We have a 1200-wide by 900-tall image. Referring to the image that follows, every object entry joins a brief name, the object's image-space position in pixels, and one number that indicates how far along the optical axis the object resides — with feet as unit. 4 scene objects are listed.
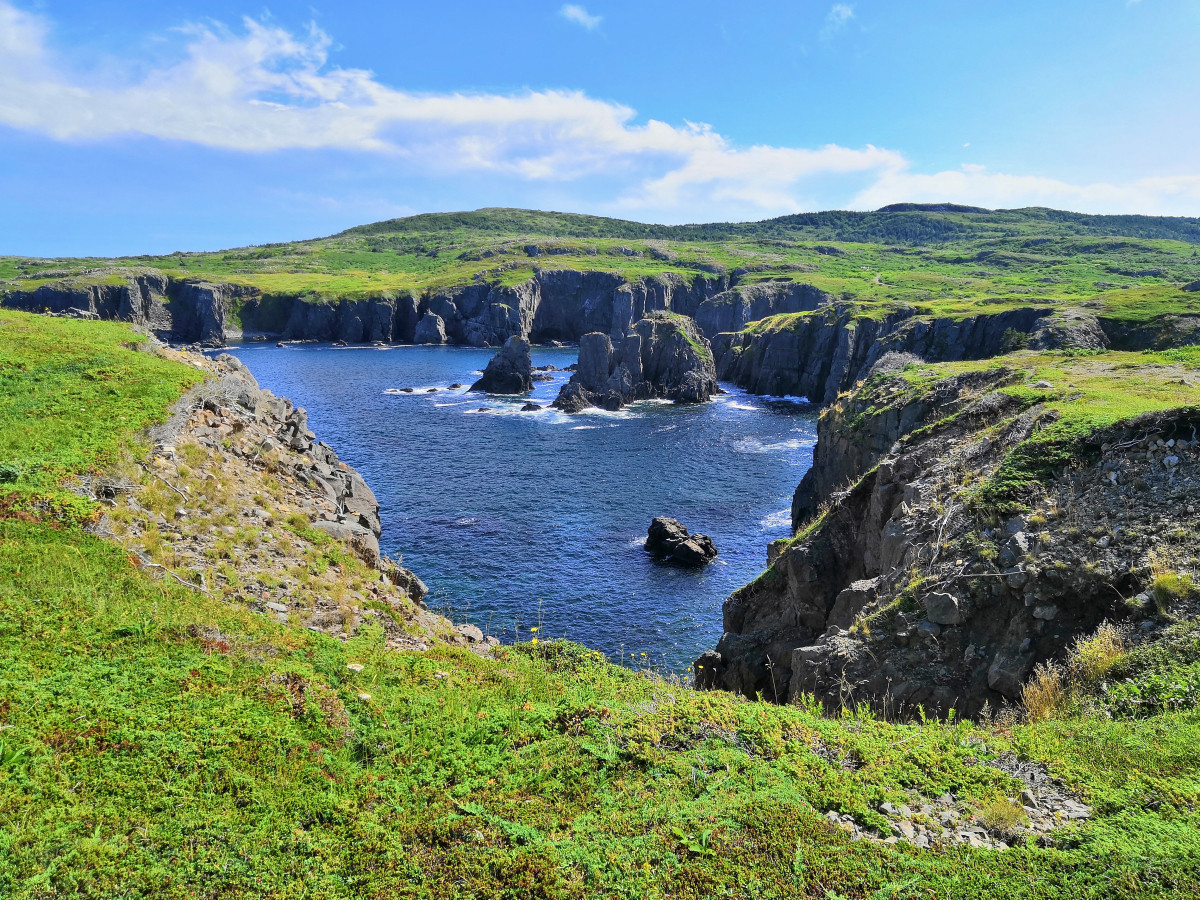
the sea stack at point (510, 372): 356.18
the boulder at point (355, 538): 67.46
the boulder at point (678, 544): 141.08
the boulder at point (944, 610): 48.37
